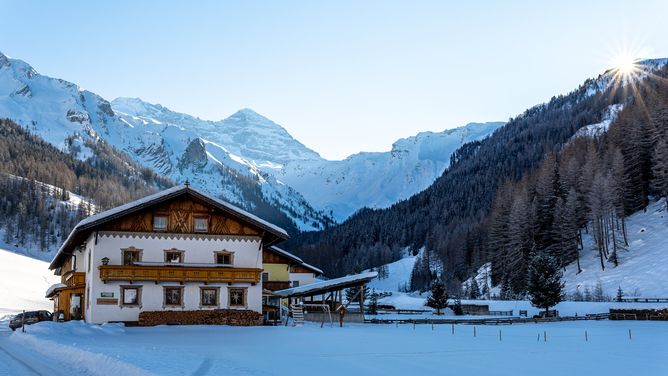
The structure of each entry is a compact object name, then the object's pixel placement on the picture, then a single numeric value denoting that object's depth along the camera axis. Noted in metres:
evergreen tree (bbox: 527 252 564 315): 68.44
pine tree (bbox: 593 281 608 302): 76.18
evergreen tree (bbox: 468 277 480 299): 107.62
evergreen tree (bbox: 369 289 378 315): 82.29
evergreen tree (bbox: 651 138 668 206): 88.19
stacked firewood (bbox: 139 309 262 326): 45.00
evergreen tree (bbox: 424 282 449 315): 80.28
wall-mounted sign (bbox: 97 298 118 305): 44.72
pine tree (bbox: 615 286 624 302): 72.25
